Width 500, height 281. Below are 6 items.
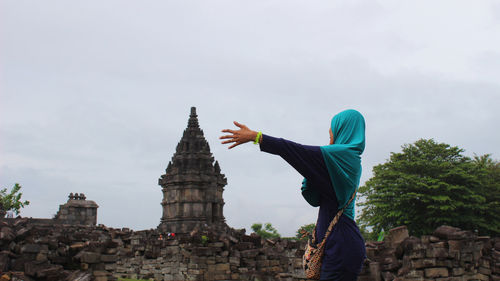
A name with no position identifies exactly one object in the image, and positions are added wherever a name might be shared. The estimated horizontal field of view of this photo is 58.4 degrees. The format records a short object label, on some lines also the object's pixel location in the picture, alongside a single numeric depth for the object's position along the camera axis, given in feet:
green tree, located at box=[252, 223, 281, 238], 170.76
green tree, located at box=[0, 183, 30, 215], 135.64
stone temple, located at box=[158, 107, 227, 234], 89.81
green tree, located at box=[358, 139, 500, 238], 85.71
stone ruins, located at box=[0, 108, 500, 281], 27.55
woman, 10.07
